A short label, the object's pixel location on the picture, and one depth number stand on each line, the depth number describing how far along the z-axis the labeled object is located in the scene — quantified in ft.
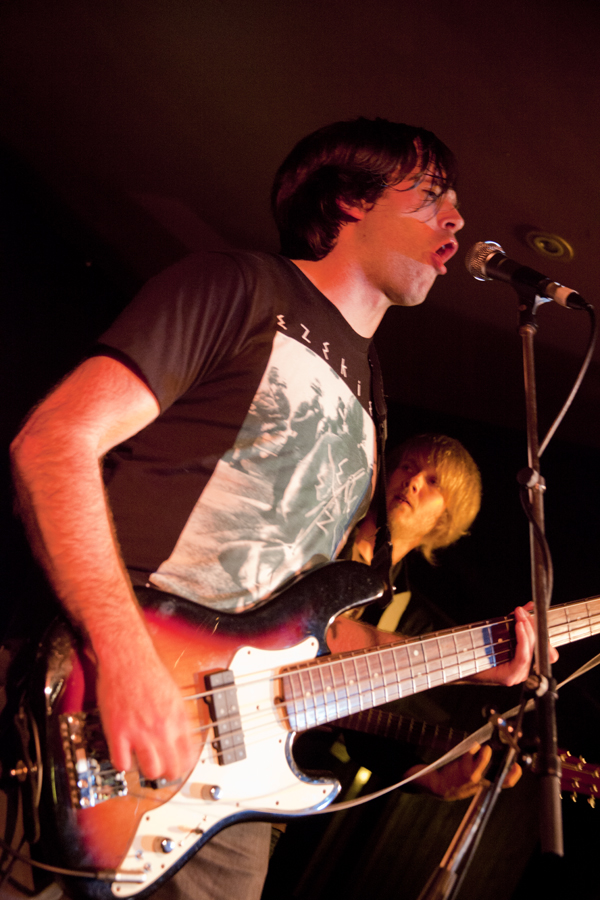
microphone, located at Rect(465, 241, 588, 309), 4.86
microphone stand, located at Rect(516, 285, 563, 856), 3.80
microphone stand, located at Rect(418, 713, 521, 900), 3.60
